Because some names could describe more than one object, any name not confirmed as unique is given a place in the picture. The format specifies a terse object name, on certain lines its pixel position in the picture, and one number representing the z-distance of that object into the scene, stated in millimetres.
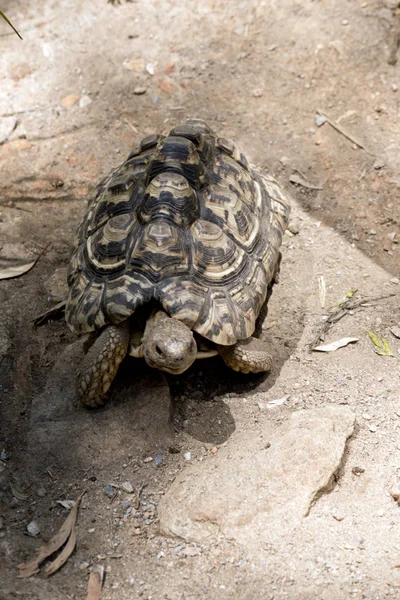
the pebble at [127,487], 6977
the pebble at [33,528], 6527
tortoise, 7281
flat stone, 6301
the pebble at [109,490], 6951
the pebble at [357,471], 6676
